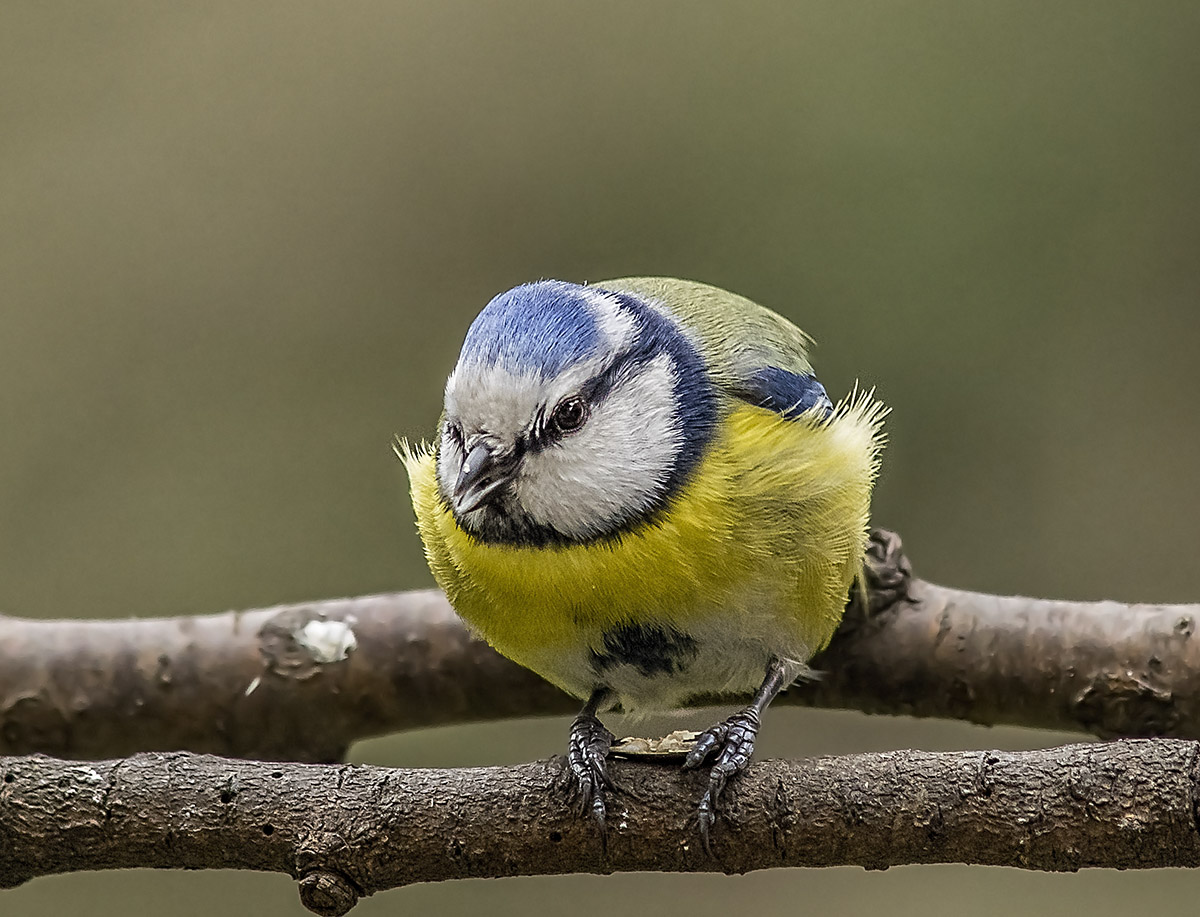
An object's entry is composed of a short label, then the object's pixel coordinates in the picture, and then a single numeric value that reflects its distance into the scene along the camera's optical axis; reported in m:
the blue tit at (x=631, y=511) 2.21
